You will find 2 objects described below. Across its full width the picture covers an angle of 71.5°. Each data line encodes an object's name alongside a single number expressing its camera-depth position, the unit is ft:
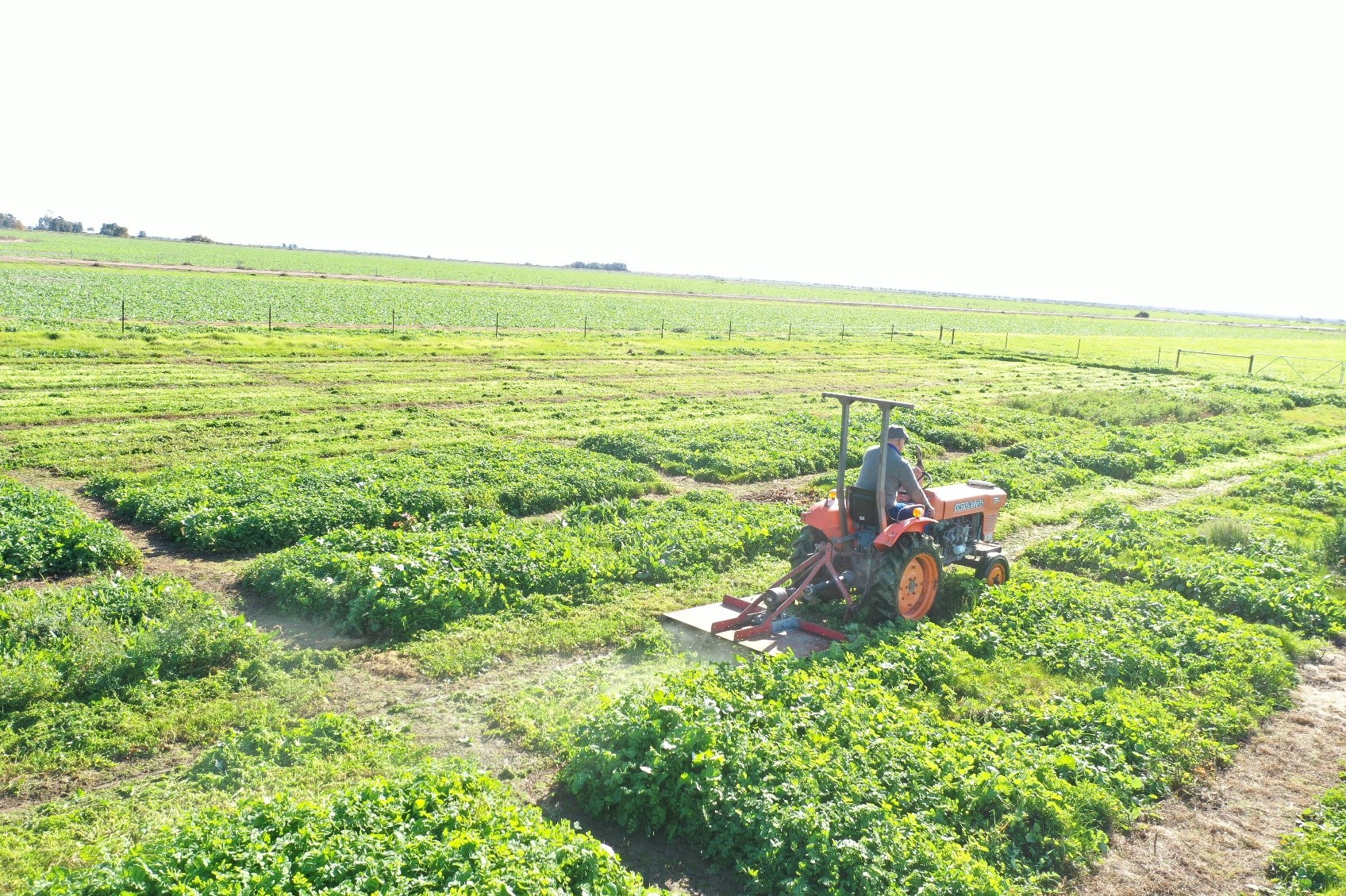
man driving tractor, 34.83
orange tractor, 33.63
